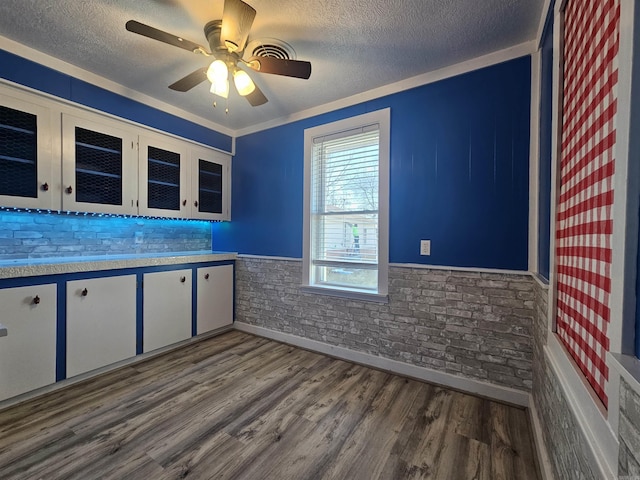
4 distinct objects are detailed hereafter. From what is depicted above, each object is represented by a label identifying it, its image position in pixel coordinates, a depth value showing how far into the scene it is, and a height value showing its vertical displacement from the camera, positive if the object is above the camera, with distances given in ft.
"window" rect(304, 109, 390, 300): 8.64 +1.02
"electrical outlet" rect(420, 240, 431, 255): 7.91 -0.25
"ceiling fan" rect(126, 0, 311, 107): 4.99 +3.63
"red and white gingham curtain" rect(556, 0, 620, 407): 2.90 +0.71
